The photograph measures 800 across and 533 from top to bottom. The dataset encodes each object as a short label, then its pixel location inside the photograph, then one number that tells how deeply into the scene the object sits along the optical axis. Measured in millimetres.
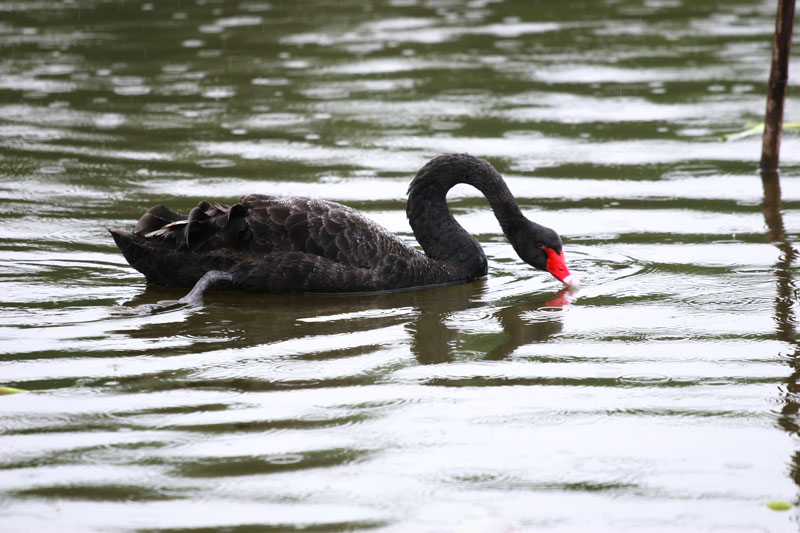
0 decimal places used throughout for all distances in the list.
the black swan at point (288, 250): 13641
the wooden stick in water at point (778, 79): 17359
